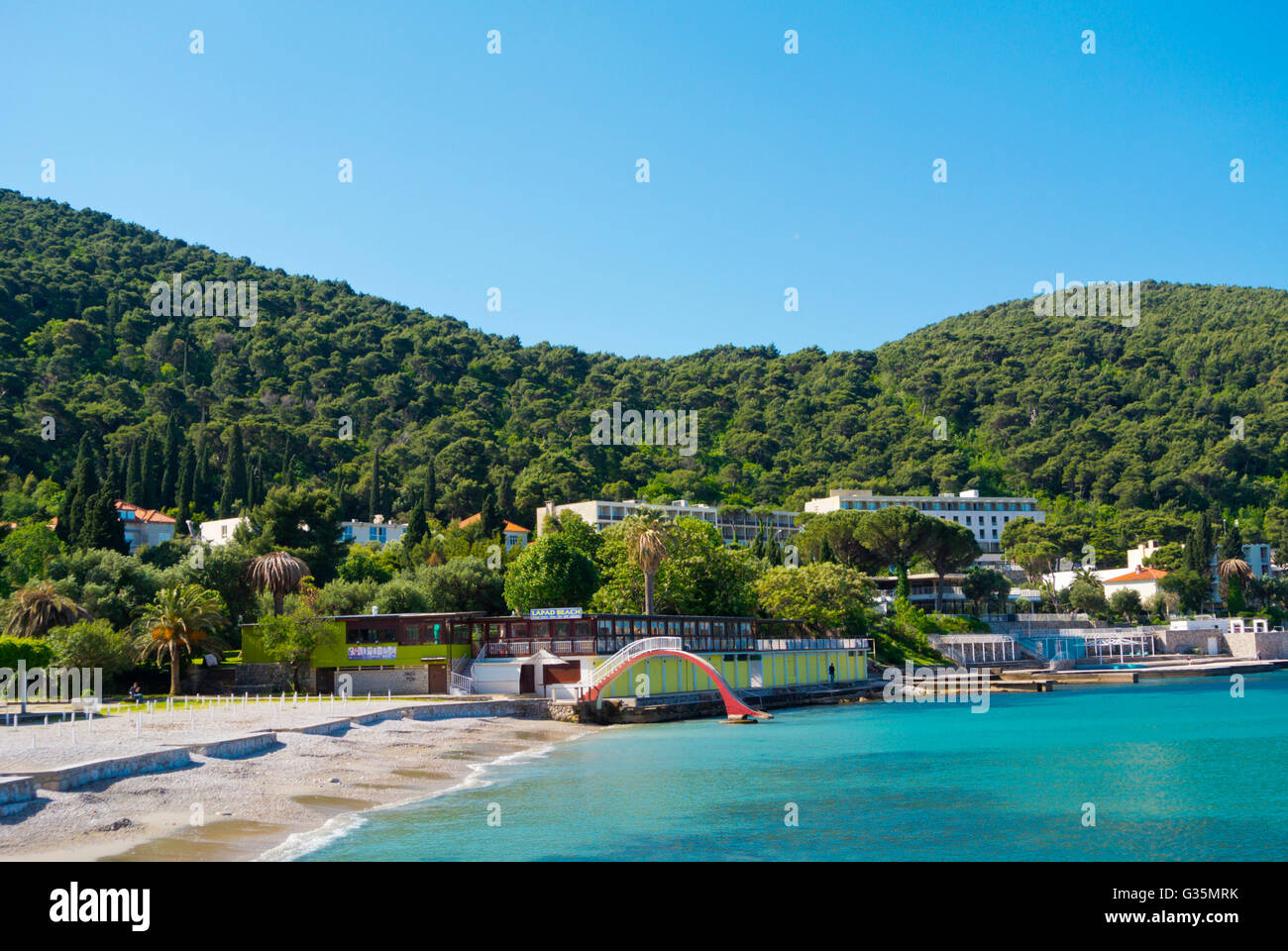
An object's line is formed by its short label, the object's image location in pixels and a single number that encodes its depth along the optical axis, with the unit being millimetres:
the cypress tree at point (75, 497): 77125
